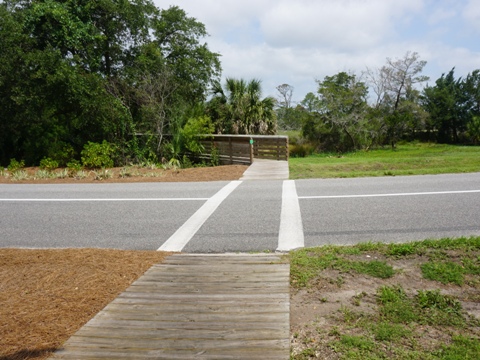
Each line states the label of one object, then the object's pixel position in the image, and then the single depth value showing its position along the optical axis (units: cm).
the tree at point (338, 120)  2802
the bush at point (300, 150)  2681
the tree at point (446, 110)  3550
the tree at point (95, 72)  1823
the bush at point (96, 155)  1841
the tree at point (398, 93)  3030
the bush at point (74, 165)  1720
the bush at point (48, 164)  1831
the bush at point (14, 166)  1713
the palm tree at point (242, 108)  2411
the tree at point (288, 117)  3327
